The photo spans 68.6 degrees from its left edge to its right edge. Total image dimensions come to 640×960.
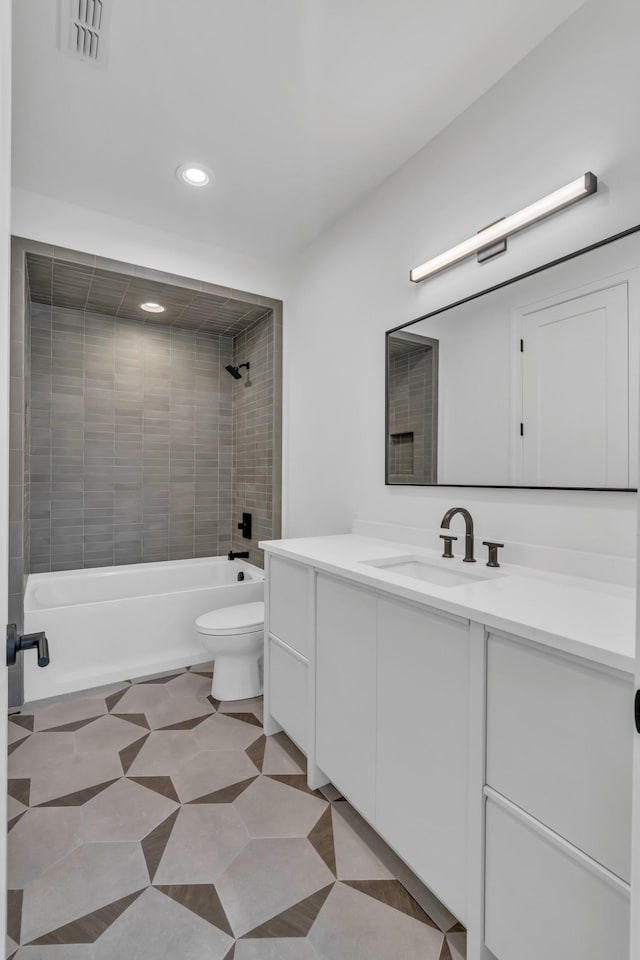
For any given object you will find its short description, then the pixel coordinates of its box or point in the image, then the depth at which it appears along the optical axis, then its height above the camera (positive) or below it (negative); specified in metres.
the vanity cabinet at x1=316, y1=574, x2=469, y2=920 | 1.17 -0.72
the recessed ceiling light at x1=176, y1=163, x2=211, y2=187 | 2.25 +1.46
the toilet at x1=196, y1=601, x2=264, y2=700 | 2.40 -0.92
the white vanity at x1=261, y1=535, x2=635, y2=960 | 0.87 -0.63
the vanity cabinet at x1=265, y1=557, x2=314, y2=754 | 1.84 -0.71
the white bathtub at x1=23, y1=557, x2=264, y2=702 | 2.55 -0.87
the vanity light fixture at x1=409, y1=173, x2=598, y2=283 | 1.42 +0.87
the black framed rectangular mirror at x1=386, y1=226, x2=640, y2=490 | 1.36 +0.33
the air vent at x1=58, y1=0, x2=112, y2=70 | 1.50 +1.48
